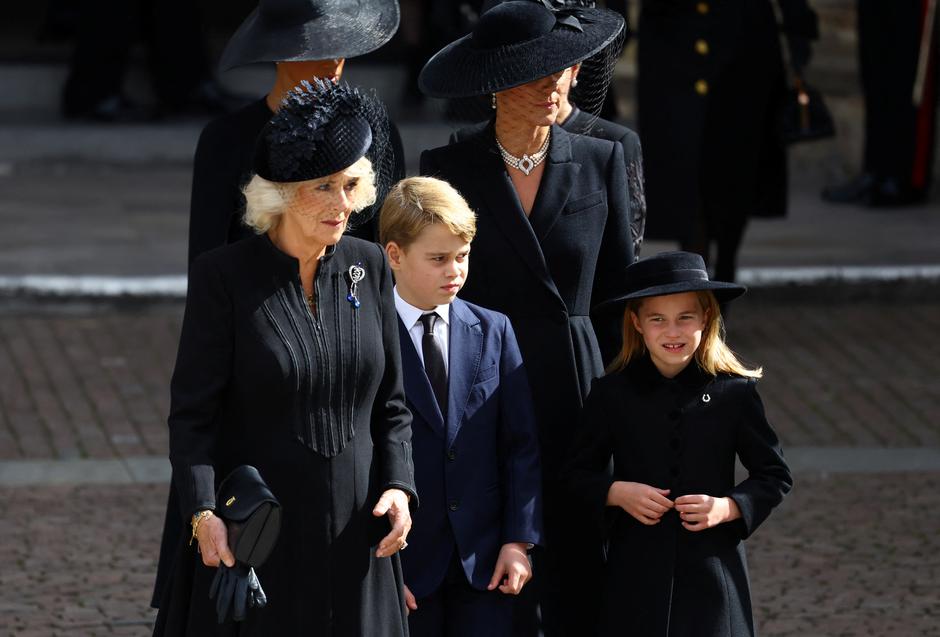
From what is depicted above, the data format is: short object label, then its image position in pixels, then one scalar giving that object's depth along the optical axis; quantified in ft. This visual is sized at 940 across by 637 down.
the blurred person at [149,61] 85.30
